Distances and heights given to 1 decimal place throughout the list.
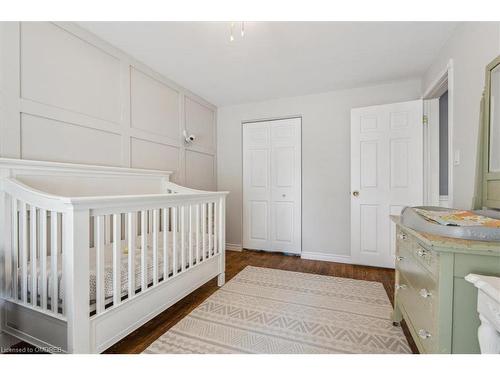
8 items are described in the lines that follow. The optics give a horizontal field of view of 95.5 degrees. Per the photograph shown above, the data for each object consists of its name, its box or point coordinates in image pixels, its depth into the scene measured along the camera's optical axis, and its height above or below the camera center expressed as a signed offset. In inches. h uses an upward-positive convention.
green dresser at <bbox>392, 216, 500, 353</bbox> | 29.8 -14.6
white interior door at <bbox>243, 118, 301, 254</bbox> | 125.5 -0.1
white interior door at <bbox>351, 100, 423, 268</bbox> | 97.8 +5.7
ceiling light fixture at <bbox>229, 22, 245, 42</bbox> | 66.2 +46.8
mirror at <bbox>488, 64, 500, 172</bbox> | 46.3 +13.3
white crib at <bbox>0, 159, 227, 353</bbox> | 39.8 -18.1
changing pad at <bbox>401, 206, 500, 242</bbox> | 31.4 -5.9
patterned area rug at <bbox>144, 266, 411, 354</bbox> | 52.9 -37.7
